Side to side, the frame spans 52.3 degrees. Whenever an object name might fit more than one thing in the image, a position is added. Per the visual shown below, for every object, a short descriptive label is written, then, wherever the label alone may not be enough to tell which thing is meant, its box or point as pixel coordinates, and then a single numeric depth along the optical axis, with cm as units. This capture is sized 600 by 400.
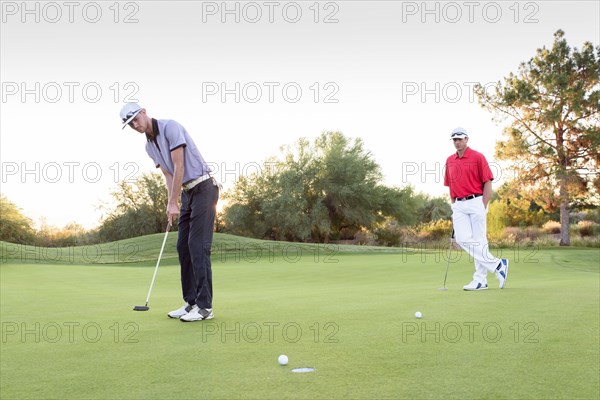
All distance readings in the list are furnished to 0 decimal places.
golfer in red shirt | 859
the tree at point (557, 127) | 3288
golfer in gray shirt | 549
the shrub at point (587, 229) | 3653
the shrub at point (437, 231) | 3662
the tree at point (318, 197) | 4116
